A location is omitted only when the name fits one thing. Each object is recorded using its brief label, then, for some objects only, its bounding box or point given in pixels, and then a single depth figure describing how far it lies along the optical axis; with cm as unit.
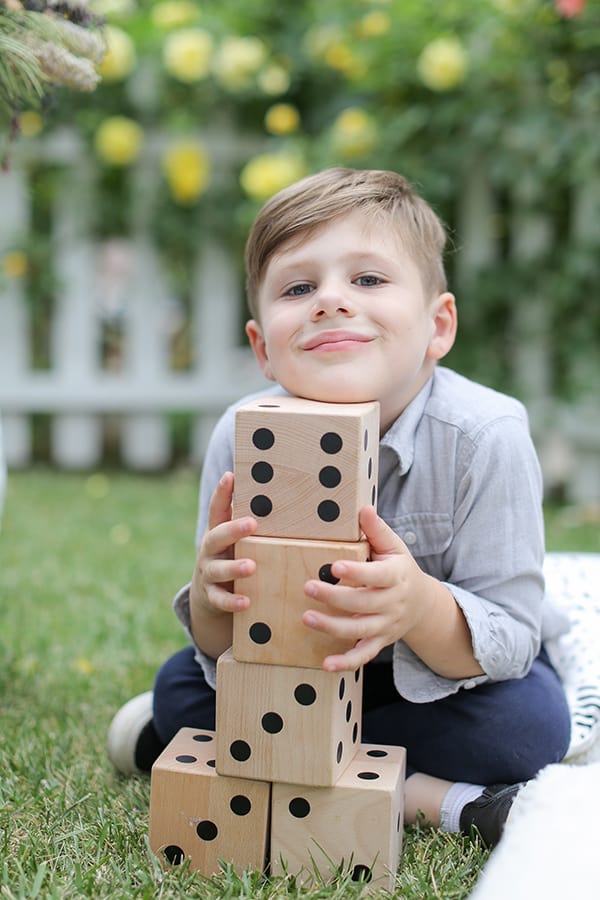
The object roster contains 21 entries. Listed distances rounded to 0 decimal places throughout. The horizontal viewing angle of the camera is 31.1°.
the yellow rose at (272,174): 366
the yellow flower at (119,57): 380
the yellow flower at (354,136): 365
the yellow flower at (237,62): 398
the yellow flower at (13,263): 417
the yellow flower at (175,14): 401
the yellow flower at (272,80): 406
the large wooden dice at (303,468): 123
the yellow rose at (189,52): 394
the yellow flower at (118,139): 409
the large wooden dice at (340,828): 129
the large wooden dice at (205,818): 132
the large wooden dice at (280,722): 126
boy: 138
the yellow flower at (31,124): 405
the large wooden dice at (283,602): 125
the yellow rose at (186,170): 414
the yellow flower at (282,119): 398
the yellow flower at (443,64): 352
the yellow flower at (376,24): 370
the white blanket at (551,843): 107
